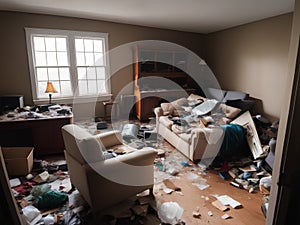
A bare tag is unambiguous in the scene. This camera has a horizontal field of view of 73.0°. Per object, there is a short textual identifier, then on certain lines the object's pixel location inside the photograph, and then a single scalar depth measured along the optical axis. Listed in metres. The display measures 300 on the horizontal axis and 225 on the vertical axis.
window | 4.71
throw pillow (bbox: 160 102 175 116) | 4.20
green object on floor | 2.18
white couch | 2.96
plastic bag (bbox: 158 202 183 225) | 1.98
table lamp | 4.16
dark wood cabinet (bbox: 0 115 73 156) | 3.08
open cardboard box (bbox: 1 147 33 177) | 2.71
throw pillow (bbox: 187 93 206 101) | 4.83
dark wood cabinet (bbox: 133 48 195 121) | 5.38
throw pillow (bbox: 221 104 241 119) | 3.80
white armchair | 1.80
